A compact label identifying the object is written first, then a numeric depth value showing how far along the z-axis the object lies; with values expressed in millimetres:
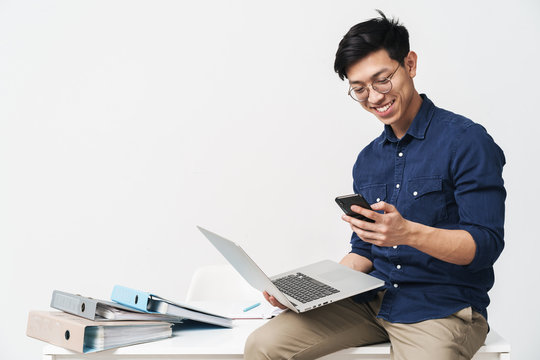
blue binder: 1411
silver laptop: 1331
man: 1329
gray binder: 1387
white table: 1362
